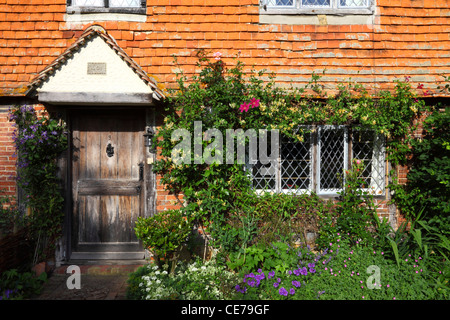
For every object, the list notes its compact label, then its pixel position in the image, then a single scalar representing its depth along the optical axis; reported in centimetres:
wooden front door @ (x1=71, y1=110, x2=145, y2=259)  514
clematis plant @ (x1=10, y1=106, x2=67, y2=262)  475
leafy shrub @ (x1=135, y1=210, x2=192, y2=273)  413
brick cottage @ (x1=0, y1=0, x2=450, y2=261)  509
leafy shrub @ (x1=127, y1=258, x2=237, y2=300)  389
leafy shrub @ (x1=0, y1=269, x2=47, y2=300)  385
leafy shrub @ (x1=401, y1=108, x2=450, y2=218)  462
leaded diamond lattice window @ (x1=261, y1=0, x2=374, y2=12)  539
